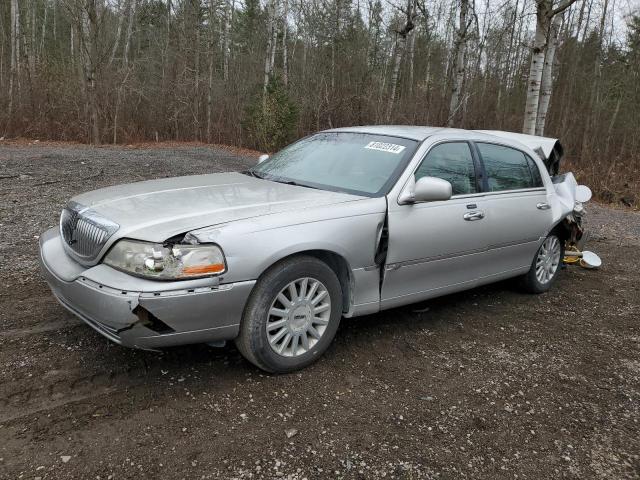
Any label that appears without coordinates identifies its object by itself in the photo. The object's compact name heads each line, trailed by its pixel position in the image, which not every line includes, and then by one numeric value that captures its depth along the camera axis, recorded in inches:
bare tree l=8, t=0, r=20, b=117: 755.7
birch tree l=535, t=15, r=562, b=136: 520.1
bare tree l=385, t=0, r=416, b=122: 684.1
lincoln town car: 112.0
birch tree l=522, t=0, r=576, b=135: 398.9
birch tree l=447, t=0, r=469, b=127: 638.5
